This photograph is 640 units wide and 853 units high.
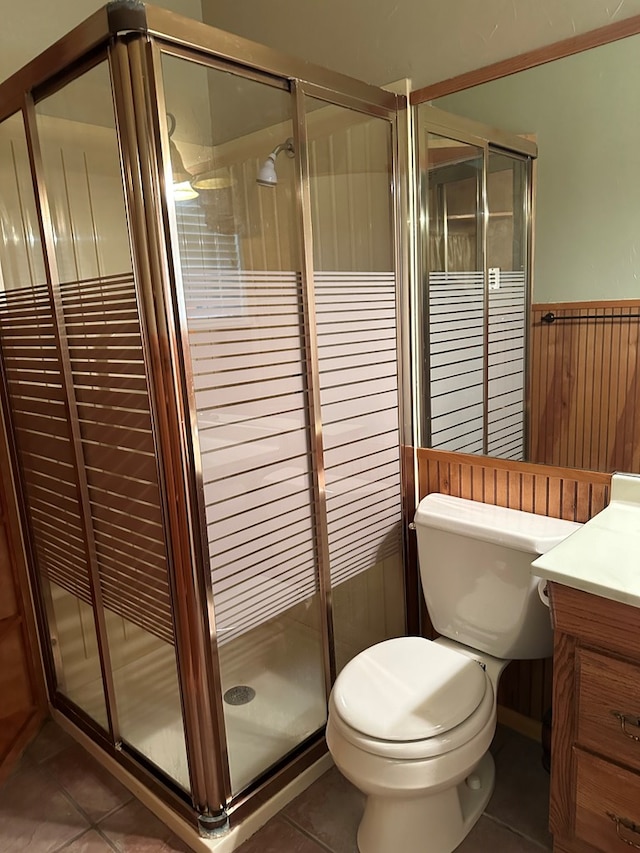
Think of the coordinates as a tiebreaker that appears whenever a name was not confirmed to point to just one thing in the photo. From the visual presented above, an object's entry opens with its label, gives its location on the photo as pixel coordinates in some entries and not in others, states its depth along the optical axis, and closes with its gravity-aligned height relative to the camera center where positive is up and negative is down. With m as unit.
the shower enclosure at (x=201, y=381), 1.41 -0.21
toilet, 1.45 -1.01
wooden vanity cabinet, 1.27 -0.94
